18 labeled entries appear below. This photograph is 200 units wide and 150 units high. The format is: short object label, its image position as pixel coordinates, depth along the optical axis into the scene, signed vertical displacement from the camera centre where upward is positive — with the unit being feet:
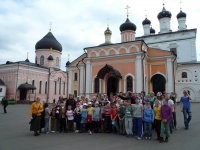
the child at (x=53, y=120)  26.91 -4.49
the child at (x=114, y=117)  24.98 -3.75
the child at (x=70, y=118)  26.40 -4.10
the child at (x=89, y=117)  26.08 -3.92
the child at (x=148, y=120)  21.81 -3.72
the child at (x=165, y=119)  20.47 -3.34
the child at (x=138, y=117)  22.26 -3.41
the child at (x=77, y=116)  26.73 -3.87
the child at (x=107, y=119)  25.73 -4.16
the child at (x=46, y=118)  25.79 -4.06
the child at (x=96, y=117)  25.85 -3.87
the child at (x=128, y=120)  22.94 -3.86
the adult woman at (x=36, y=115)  24.13 -3.41
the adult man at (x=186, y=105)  26.03 -2.27
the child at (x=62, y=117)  26.40 -3.96
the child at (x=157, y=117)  21.53 -3.29
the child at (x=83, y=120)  26.25 -4.37
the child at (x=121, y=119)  24.34 -3.91
